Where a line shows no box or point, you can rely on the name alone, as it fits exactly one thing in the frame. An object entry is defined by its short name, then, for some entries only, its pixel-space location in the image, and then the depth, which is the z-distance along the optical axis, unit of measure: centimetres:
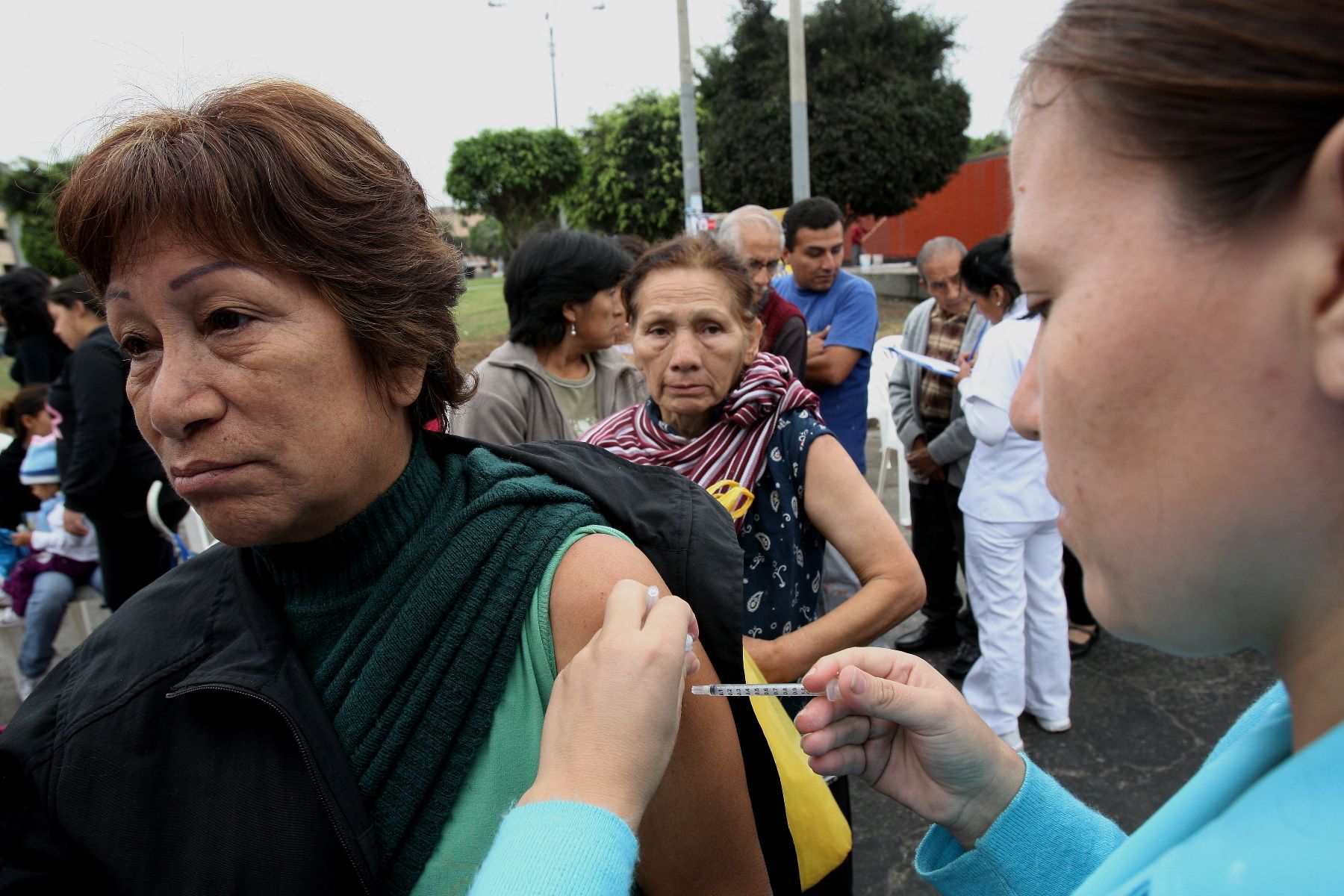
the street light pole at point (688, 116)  1112
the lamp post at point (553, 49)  2028
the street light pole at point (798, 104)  1057
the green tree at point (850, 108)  2112
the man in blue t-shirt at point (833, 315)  396
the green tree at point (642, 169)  2544
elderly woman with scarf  205
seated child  410
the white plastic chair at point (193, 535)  407
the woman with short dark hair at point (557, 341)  296
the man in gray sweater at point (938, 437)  400
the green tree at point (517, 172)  3234
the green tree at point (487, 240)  5009
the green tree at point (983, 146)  4031
